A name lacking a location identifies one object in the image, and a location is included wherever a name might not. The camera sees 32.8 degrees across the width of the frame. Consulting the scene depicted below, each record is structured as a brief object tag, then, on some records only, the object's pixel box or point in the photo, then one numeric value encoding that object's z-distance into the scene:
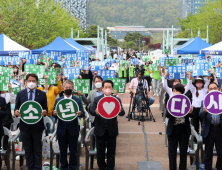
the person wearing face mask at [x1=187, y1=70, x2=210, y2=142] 8.47
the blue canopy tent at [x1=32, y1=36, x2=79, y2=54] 23.44
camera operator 13.10
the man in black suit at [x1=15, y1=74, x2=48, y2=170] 6.74
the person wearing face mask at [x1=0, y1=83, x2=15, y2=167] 7.53
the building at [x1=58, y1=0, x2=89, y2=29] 168.88
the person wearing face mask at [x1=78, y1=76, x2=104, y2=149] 8.38
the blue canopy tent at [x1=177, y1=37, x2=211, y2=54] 24.30
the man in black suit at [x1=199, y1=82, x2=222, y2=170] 6.77
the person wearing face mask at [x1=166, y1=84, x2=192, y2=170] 6.49
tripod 13.01
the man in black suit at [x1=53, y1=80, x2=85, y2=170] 6.66
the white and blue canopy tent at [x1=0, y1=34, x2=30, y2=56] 19.22
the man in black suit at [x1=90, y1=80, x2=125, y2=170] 6.74
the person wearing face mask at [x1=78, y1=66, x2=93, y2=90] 13.76
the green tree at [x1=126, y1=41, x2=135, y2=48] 164.38
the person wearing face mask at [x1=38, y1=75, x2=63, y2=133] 8.42
